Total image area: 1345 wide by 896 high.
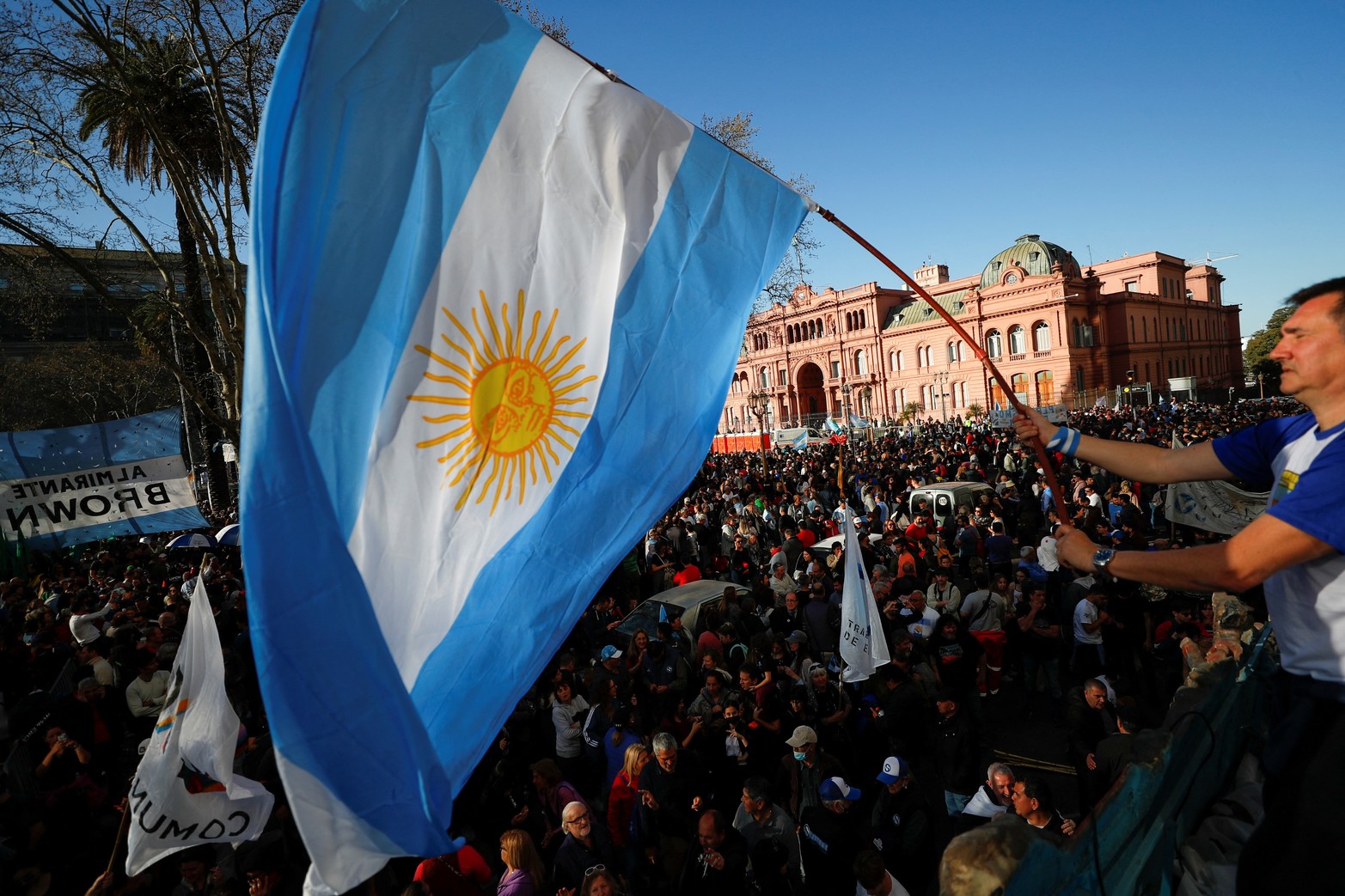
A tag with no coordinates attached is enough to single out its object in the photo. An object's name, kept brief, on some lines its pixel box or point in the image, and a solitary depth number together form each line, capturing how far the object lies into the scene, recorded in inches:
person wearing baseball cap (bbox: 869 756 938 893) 189.9
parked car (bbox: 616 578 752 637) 393.7
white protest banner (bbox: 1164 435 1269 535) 369.7
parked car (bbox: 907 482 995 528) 609.0
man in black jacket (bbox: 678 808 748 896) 182.7
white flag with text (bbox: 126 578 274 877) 171.5
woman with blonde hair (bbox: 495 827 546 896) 179.8
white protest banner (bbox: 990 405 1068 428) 1074.1
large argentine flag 77.9
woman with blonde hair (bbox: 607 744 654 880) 223.5
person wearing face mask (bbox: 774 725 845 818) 222.8
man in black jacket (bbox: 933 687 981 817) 226.1
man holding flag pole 66.6
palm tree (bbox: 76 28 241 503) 487.2
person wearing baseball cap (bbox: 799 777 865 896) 188.9
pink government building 2345.0
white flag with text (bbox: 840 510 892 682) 281.3
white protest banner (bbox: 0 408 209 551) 539.8
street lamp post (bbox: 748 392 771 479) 1018.1
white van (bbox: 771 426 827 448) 1302.9
